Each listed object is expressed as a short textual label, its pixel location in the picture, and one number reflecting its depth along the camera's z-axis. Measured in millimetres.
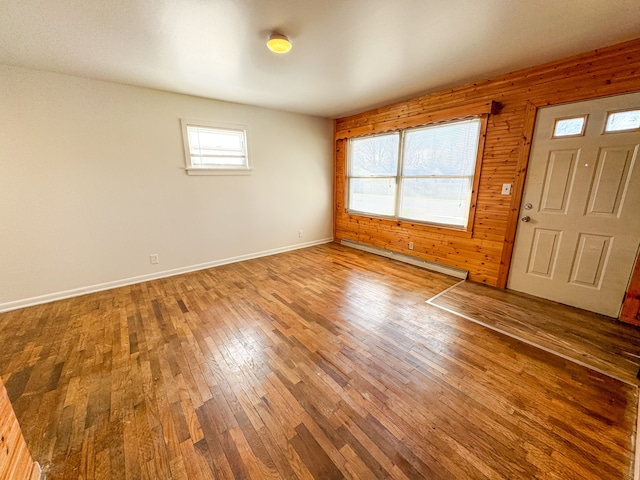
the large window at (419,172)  3396
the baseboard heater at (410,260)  3615
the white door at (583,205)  2316
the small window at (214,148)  3650
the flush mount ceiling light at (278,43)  2031
